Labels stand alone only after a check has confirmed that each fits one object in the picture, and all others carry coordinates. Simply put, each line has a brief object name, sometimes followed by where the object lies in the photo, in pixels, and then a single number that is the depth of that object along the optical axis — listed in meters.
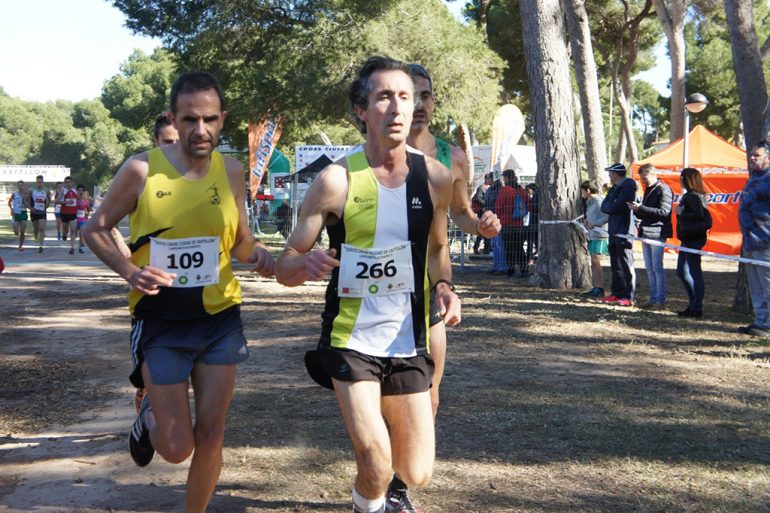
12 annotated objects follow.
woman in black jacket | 11.44
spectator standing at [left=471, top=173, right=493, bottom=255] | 19.91
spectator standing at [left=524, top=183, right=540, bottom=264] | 16.33
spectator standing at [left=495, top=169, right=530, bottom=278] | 16.58
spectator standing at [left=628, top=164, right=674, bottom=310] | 11.90
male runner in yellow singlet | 3.80
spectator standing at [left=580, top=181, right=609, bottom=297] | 13.94
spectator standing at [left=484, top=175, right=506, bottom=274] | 16.88
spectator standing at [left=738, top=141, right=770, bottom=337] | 9.39
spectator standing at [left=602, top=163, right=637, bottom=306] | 12.39
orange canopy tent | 20.38
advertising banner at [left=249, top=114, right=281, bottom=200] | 27.17
